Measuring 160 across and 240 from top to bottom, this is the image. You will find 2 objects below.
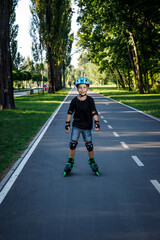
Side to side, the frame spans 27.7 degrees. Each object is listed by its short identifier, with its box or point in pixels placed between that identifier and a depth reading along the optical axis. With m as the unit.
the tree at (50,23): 39.52
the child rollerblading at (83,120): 6.02
